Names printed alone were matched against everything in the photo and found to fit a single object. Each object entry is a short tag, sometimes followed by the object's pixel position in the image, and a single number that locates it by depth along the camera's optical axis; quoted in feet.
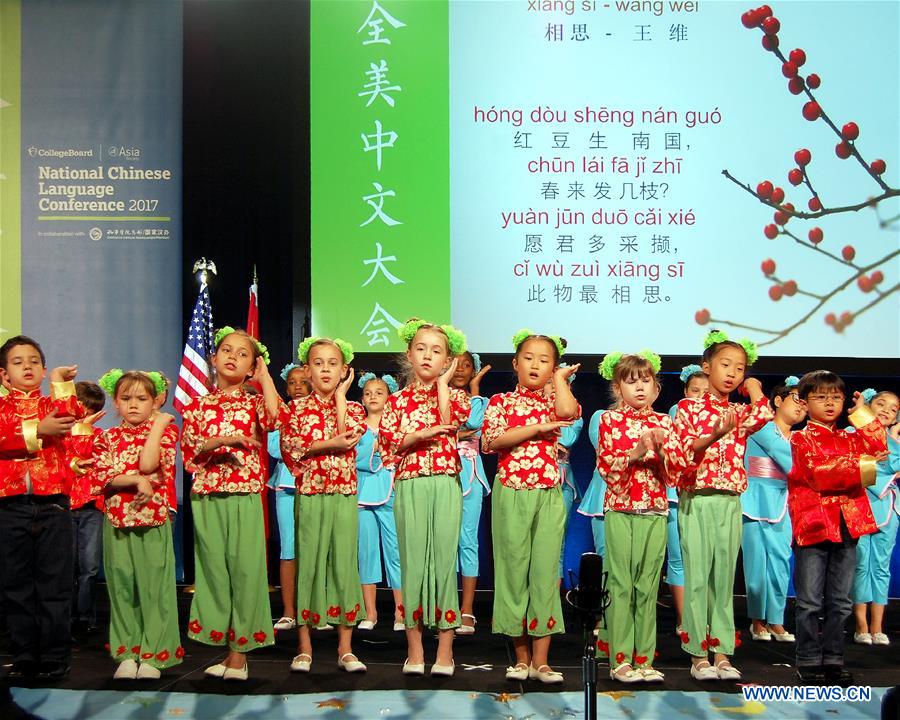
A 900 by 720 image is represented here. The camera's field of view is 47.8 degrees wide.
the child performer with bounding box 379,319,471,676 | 13.76
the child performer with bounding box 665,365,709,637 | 16.89
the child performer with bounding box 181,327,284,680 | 13.65
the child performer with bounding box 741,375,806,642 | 17.51
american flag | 20.76
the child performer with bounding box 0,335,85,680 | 13.99
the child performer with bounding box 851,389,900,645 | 17.47
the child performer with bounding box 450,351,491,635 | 18.20
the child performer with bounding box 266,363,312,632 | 17.39
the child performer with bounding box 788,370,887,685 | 13.83
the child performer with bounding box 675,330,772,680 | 13.91
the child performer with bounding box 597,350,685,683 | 13.55
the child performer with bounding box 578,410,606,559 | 17.84
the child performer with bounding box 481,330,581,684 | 13.64
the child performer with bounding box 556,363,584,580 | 17.92
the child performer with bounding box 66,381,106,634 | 17.60
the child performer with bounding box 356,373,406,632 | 18.79
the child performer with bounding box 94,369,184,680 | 13.88
